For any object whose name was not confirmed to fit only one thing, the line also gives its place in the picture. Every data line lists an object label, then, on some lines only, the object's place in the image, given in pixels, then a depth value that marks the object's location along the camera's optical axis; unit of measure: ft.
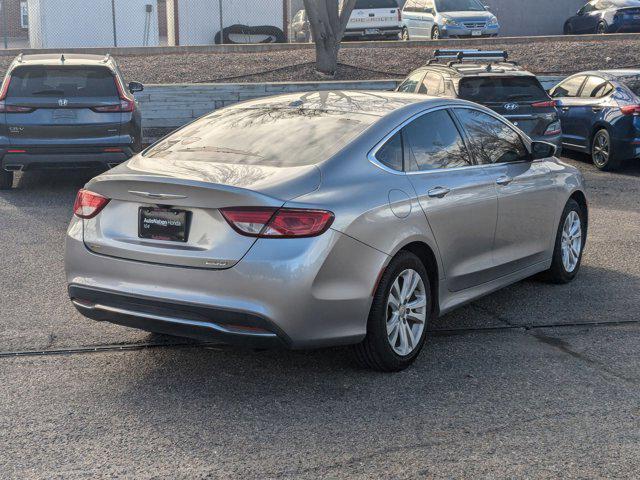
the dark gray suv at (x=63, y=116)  39.19
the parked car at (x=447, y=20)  90.07
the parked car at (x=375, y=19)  98.12
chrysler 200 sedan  16.83
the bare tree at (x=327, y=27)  69.26
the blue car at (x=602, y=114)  48.01
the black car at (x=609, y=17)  102.27
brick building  117.41
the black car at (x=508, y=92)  42.14
